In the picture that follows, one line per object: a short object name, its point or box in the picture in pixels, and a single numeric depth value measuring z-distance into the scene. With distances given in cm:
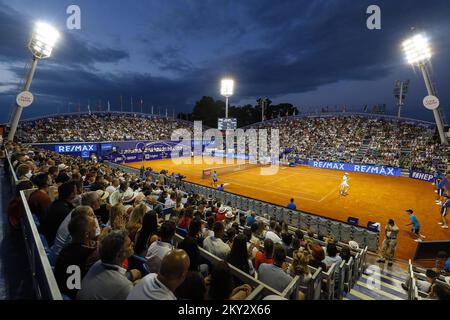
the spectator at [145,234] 426
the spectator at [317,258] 612
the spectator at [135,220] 475
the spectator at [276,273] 411
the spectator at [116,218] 458
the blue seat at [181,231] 664
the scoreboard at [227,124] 4297
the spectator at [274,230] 697
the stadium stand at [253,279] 294
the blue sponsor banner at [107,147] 3725
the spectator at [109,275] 244
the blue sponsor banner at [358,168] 3198
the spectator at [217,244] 480
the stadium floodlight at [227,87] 4891
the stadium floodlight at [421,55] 2814
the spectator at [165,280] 231
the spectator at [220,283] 282
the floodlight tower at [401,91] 4563
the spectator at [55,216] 416
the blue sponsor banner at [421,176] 2788
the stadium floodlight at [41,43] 2080
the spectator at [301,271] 480
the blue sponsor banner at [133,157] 4015
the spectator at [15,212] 542
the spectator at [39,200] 493
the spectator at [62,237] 362
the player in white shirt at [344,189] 2142
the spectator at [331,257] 657
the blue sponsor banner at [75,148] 3359
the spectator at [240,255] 420
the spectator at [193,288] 264
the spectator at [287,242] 663
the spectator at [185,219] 696
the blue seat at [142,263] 380
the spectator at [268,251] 490
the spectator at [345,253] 743
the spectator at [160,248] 370
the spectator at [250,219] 1034
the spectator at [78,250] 281
